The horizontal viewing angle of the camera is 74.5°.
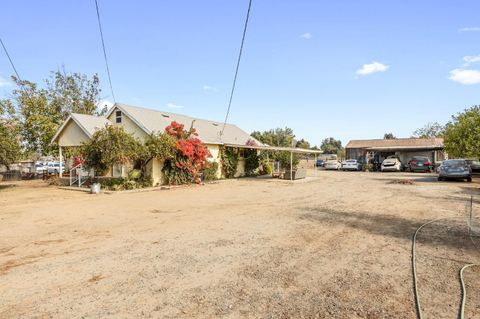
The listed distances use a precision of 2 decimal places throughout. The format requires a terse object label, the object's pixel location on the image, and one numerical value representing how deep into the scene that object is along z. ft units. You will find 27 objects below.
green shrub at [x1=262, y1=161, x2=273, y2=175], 95.30
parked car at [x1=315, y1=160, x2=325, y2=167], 160.95
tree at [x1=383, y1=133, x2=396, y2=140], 184.50
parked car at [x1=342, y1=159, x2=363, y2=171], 120.06
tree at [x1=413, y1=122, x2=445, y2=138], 213.05
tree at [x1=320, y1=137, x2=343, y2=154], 275.41
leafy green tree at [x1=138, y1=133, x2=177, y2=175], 58.08
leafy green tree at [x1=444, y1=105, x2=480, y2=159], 68.49
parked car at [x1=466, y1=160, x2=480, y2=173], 90.70
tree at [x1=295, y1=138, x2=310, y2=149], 224.31
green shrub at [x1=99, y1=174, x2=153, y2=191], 55.67
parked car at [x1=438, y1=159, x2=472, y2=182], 67.36
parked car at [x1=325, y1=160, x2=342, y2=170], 129.80
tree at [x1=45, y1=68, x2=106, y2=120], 96.89
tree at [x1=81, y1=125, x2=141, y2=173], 53.72
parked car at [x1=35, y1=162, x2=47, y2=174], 103.30
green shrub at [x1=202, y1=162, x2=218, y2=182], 70.58
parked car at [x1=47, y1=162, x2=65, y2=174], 105.79
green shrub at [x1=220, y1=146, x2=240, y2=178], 79.00
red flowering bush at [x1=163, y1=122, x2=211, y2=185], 62.03
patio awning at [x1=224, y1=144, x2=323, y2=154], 74.51
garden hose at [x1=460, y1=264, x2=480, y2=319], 11.26
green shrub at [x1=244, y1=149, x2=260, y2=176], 87.97
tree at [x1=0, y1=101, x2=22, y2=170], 55.57
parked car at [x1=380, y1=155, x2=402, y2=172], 107.34
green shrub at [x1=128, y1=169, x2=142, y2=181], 57.23
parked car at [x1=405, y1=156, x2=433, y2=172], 102.37
